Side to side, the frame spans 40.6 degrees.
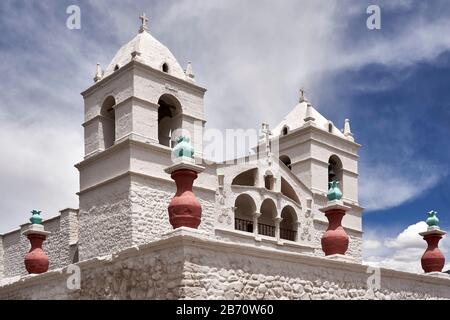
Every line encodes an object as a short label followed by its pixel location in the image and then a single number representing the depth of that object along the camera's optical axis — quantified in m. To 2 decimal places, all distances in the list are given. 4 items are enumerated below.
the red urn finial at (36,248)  13.46
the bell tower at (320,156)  25.33
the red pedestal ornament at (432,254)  14.24
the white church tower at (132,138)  18.70
